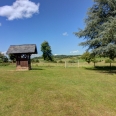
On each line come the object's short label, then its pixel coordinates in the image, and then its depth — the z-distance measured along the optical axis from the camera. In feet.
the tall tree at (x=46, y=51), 172.65
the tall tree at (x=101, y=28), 49.80
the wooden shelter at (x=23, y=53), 62.90
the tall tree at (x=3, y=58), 139.37
